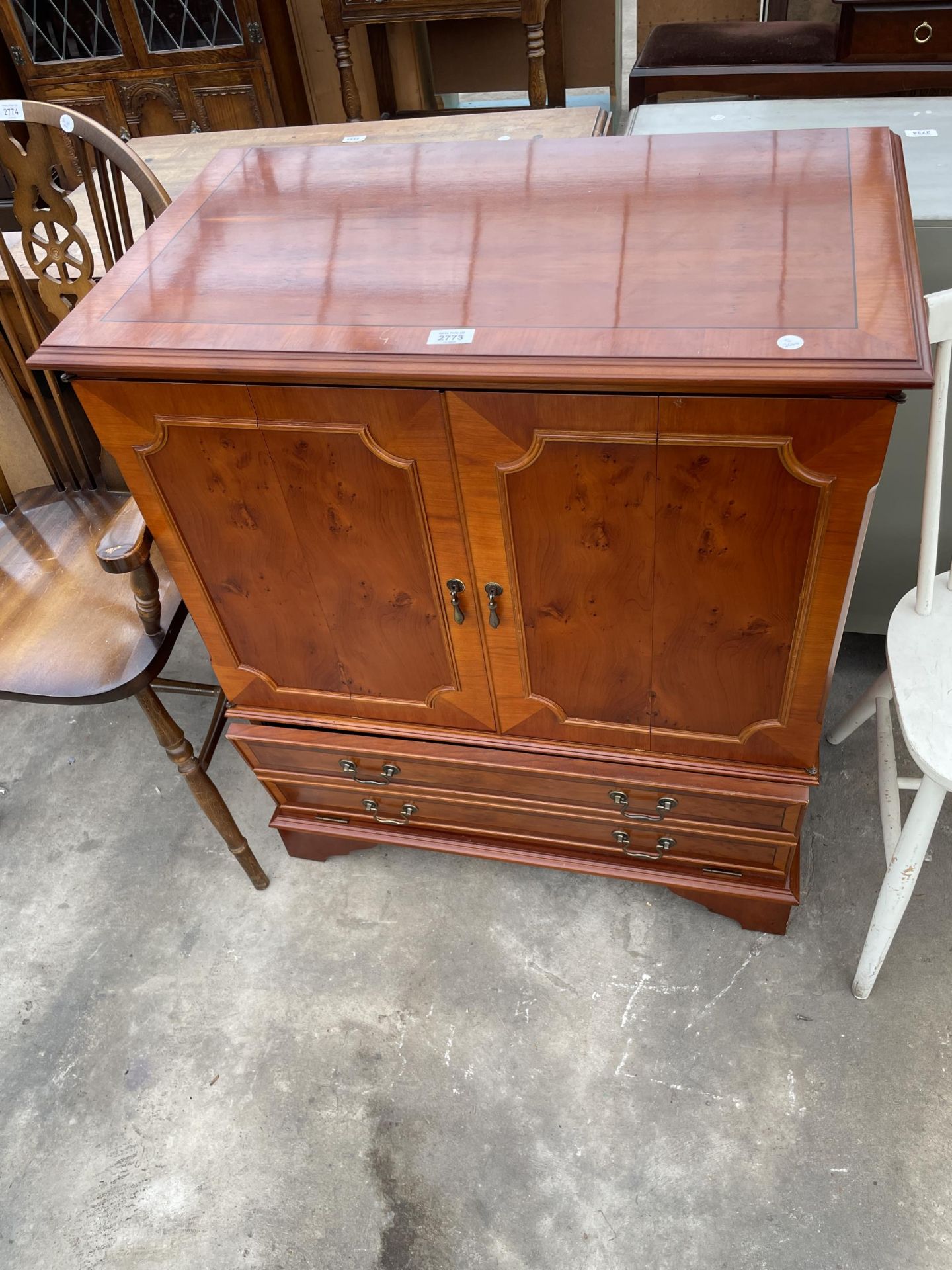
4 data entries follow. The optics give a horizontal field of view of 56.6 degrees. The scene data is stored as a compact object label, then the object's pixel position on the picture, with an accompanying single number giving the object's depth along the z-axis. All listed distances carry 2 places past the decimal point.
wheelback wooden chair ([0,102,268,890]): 1.42
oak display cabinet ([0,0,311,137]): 3.10
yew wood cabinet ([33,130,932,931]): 0.95
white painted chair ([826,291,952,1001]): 1.18
